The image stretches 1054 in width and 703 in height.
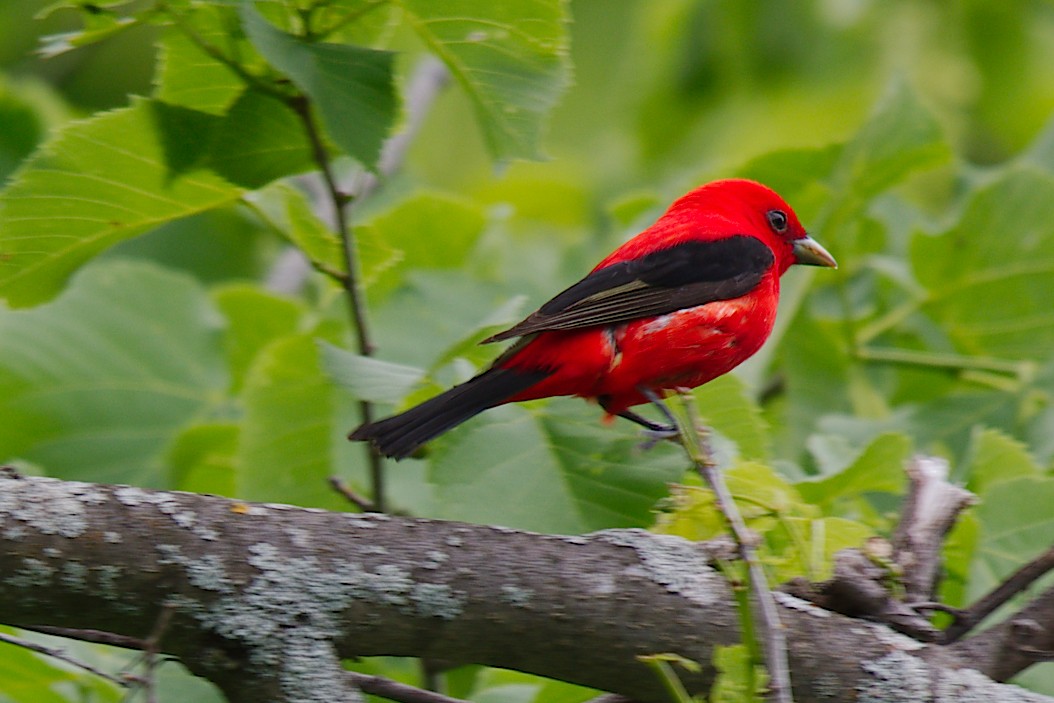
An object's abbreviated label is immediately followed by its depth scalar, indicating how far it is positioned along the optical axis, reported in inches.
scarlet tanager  178.7
